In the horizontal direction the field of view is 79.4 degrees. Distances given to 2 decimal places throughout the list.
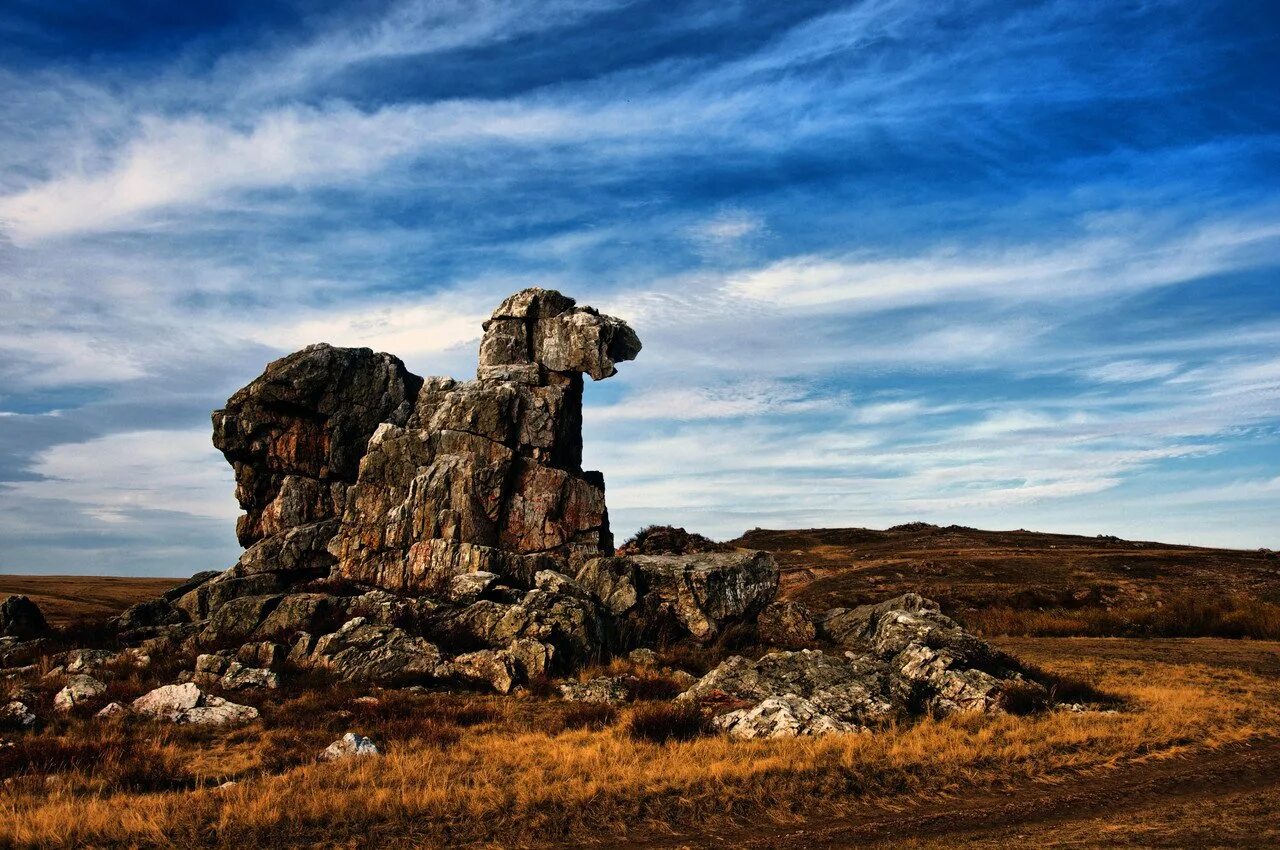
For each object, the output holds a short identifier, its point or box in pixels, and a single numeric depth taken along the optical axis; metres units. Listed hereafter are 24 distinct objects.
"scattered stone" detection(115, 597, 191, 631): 37.19
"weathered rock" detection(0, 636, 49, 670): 31.92
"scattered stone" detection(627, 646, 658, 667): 29.27
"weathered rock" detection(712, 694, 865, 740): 18.95
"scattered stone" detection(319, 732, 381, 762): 17.22
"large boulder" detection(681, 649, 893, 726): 20.66
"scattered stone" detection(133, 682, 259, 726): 21.19
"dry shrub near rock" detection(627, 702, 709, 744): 18.59
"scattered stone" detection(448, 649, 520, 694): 25.50
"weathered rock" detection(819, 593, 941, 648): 34.25
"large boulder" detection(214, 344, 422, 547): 44.56
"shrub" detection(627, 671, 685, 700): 24.48
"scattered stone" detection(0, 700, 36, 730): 20.62
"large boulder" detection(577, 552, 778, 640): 34.94
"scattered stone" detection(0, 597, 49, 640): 38.32
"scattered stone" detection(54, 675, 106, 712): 22.86
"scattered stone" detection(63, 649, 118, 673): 28.36
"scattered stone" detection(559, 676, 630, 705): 23.86
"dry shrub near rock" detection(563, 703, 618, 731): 20.36
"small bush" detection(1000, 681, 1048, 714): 21.62
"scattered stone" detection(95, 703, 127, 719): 21.78
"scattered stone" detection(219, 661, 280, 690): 24.84
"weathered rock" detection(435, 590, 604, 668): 28.62
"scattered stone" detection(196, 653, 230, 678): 27.53
